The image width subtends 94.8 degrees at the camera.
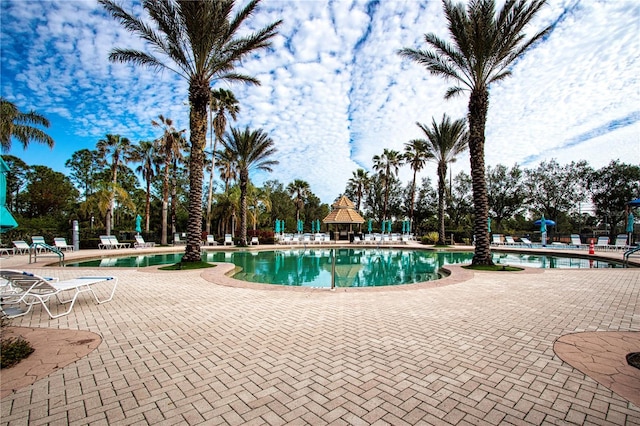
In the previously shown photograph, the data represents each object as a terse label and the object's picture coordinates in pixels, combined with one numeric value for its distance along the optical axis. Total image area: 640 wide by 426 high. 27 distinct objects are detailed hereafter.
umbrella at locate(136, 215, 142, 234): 23.79
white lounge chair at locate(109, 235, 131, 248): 20.25
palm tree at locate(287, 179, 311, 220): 41.72
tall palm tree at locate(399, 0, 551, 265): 10.47
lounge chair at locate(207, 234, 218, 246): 25.20
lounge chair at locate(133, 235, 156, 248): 22.00
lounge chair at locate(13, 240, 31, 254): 16.52
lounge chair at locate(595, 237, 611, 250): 20.47
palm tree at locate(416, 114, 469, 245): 22.89
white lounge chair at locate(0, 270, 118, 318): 4.82
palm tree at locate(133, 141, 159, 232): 27.56
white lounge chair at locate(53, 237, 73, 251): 17.39
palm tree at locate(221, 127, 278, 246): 22.39
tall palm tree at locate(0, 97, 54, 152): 14.55
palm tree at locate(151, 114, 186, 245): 24.88
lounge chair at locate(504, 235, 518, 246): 24.81
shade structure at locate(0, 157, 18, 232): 3.76
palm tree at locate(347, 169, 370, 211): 40.91
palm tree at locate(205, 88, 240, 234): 25.06
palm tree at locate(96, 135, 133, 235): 24.39
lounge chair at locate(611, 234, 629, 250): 19.47
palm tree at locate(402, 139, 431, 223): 30.50
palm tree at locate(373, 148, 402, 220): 35.56
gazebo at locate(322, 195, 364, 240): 32.50
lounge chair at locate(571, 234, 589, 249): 21.52
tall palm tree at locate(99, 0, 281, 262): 10.25
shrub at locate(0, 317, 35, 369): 3.07
